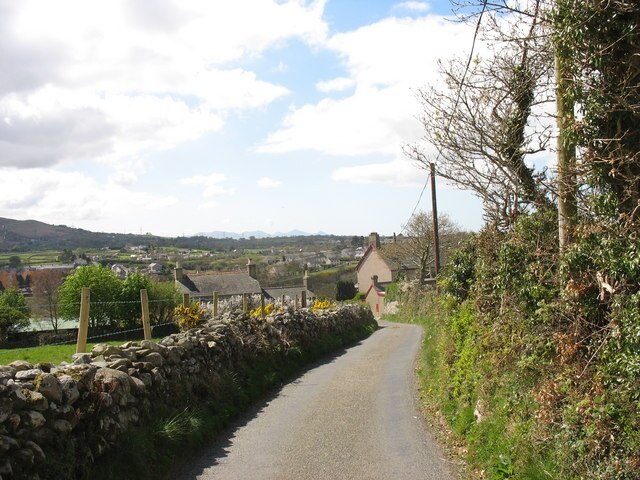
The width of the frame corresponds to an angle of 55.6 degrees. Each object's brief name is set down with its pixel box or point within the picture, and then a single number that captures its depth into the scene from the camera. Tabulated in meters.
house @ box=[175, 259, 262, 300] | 72.21
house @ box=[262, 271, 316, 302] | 77.68
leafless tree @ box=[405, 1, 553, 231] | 10.88
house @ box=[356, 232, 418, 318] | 63.76
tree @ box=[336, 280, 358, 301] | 72.69
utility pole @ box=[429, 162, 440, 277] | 33.00
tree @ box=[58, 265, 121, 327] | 39.31
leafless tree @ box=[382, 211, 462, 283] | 54.56
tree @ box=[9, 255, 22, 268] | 89.78
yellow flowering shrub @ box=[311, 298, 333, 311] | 29.09
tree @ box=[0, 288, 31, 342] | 25.67
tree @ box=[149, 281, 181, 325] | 32.31
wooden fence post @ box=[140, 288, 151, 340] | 11.68
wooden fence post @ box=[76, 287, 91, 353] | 9.55
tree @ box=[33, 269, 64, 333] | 47.16
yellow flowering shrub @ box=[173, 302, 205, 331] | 15.28
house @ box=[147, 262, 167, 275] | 85.31
